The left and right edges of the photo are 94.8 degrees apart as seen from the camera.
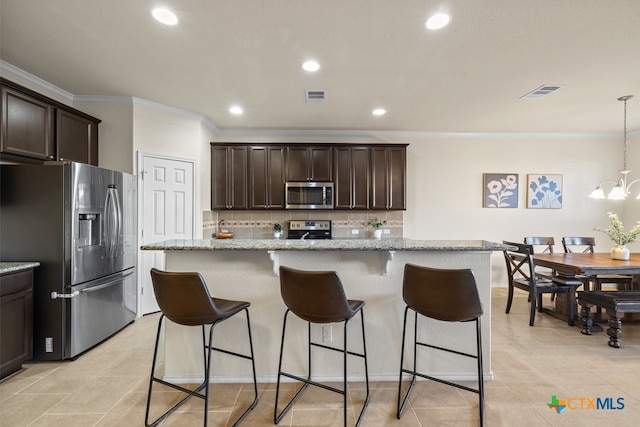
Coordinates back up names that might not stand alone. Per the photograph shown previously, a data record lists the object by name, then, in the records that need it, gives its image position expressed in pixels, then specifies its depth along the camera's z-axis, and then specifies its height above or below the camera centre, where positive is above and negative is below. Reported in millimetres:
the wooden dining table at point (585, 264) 2881 -520
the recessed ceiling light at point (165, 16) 1969 +1364
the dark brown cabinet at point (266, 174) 4617 +628
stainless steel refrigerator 2428 -233
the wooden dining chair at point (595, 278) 3441 -767
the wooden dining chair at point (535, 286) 3291 -834
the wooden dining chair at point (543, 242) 4084 -389
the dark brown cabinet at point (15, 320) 2139 -800
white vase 3264 -436
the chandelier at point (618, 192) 3385 +263
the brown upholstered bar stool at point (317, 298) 1615 -470
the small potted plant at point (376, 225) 4840 -178
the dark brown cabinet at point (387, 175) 4668 +624
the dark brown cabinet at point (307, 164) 4625 +793
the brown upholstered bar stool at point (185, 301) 1606 -482
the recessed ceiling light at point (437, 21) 1999 +1348
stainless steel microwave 4578 +302
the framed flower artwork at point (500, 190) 4965 +406
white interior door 3555 +107
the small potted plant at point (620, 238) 3246 -279
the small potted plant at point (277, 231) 4789 -270
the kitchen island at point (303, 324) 2150 -788
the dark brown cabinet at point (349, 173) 4648 +654
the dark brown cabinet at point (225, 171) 4594 +681
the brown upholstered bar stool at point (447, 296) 1625 -467
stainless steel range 4777 -242
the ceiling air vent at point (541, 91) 3117 +1348
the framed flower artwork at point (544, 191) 4969 +387
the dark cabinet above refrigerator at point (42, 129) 2541 +840
